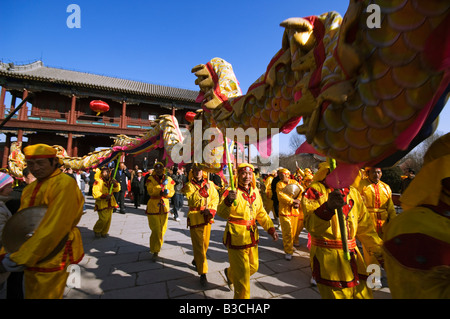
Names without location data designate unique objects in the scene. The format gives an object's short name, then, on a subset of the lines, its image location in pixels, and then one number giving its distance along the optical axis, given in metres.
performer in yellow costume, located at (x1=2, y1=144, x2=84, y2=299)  1.68
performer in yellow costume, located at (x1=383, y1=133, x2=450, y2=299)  1.00
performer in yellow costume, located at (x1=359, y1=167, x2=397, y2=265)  3.77
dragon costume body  0.67
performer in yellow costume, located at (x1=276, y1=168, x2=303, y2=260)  4.22
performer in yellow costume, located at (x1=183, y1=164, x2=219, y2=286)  3.26
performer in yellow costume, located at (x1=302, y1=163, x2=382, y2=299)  1.89
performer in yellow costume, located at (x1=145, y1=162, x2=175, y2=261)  4.07
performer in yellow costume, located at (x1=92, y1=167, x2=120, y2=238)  5.31
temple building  14.58
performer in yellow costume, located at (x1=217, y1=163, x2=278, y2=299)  2.45
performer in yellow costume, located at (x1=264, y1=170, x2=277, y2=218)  7.81
